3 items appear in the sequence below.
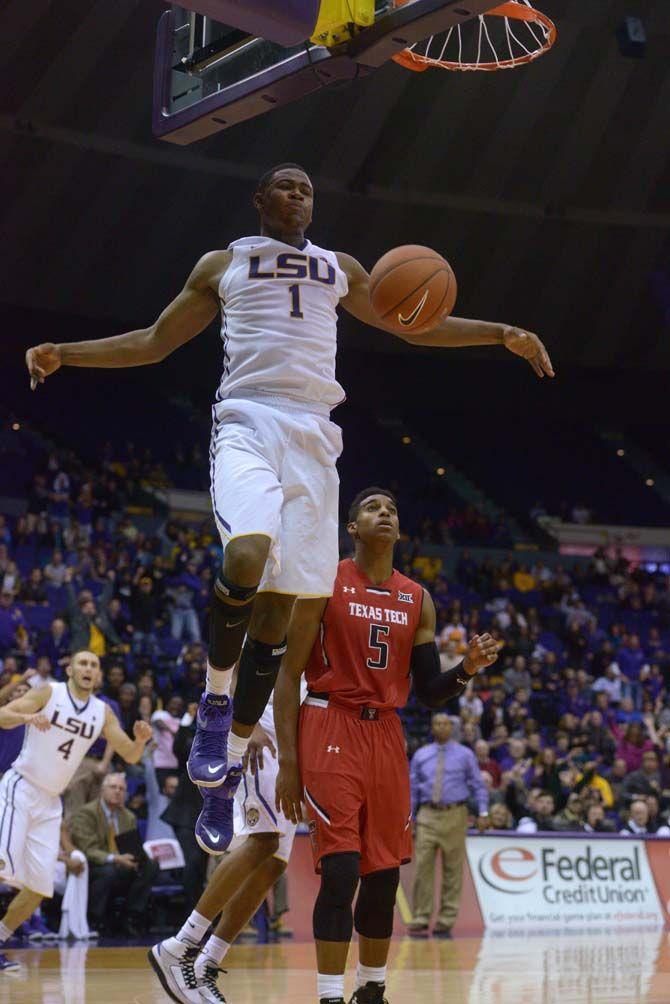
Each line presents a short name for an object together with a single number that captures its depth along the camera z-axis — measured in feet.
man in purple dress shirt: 42.39
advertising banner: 45.01
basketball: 18.33
